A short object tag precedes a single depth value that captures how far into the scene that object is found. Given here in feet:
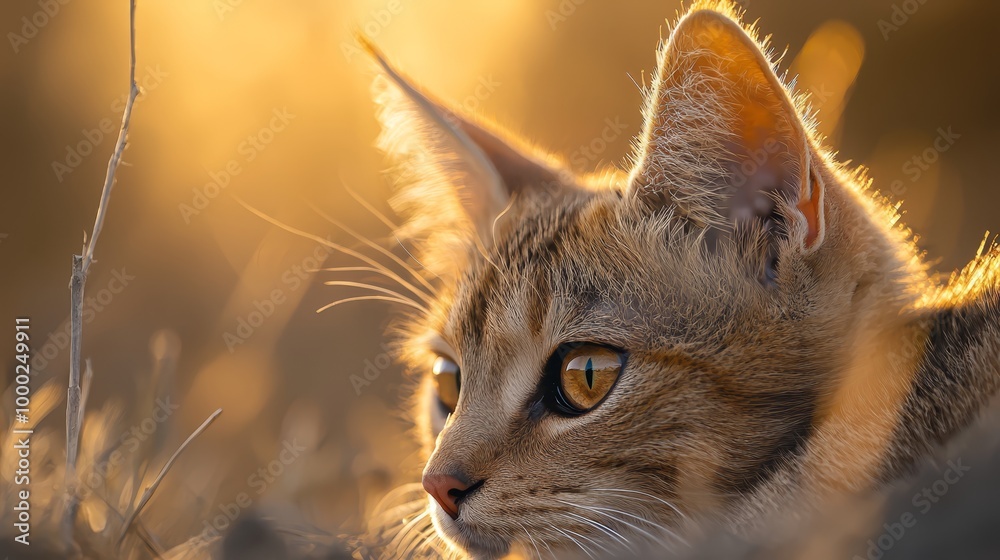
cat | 4.16
